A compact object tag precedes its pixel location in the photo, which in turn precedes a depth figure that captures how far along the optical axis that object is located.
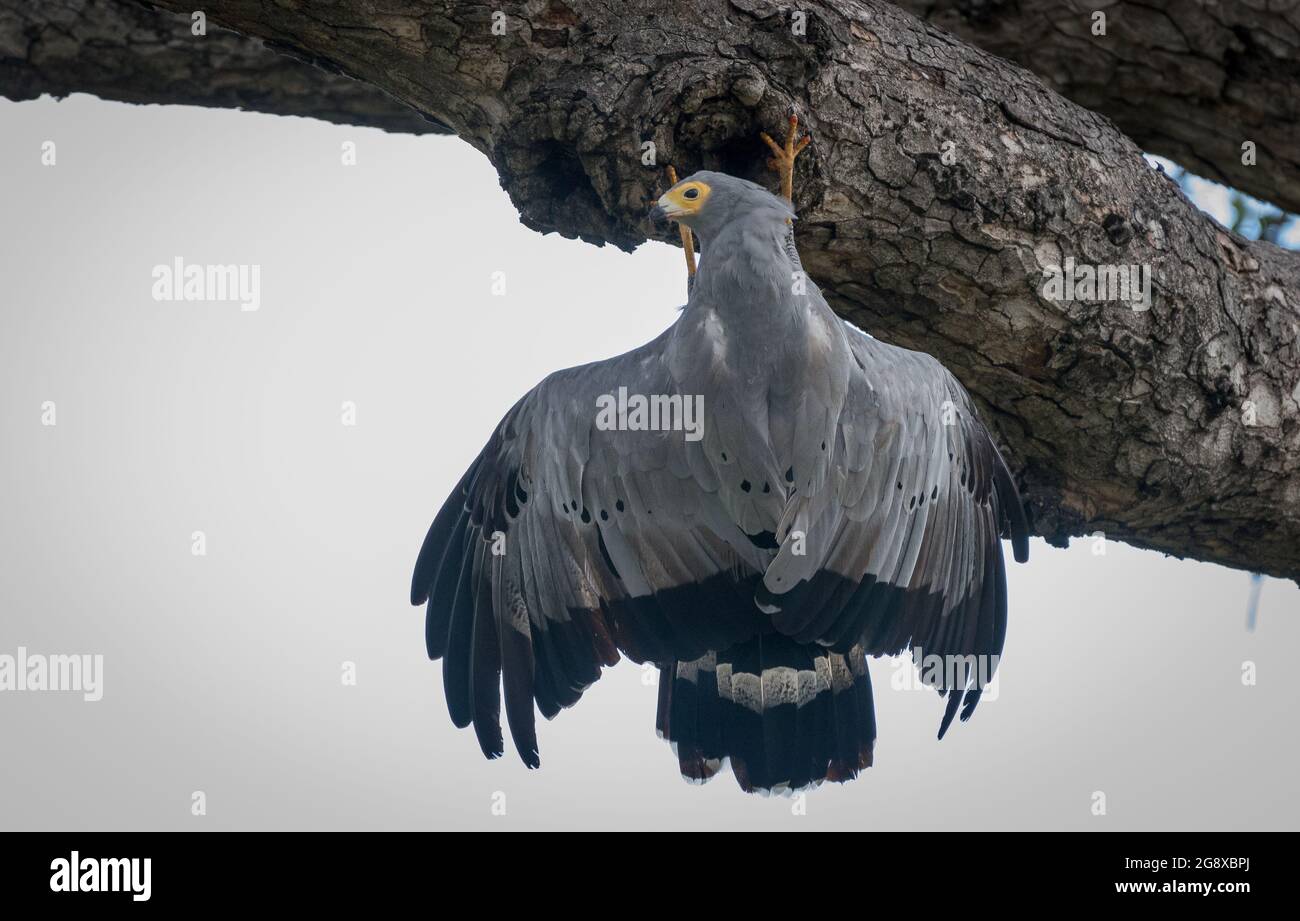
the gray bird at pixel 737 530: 3.74
